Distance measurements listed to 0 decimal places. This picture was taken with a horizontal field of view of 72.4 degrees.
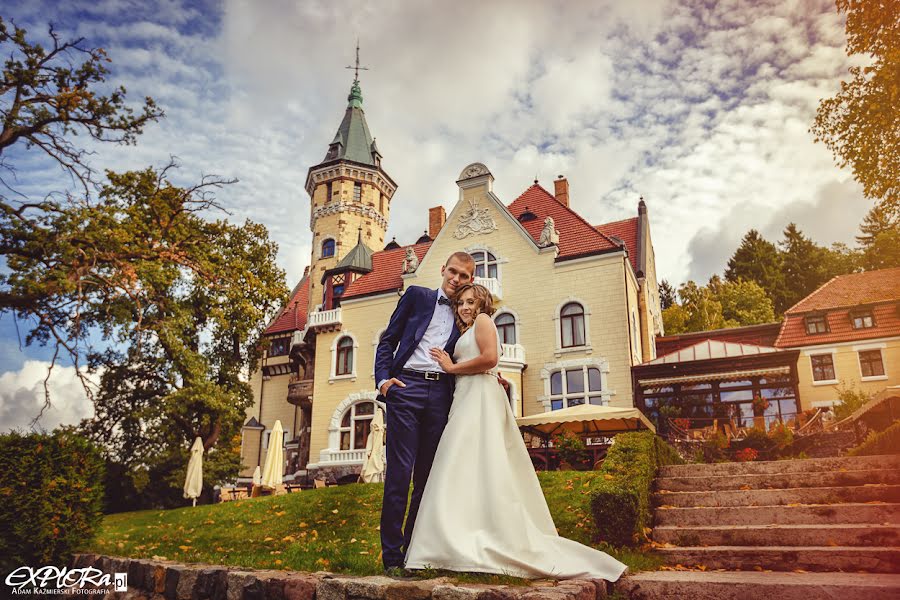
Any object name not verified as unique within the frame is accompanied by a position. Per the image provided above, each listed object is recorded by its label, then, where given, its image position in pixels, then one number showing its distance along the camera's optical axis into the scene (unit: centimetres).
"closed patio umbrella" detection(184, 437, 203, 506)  2169
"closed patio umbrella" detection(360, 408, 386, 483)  1898
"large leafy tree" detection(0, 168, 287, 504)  1645
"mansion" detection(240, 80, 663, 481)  2422
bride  437
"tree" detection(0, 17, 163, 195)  1588
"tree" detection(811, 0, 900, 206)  1373
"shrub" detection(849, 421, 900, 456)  843
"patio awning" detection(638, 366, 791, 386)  2222
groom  473
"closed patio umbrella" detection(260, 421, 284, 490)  2011
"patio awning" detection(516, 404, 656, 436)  1742
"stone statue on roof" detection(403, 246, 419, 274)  2870
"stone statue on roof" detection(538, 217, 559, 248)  2588
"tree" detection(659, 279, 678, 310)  5369
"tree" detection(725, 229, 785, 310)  5044
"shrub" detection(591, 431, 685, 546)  657
